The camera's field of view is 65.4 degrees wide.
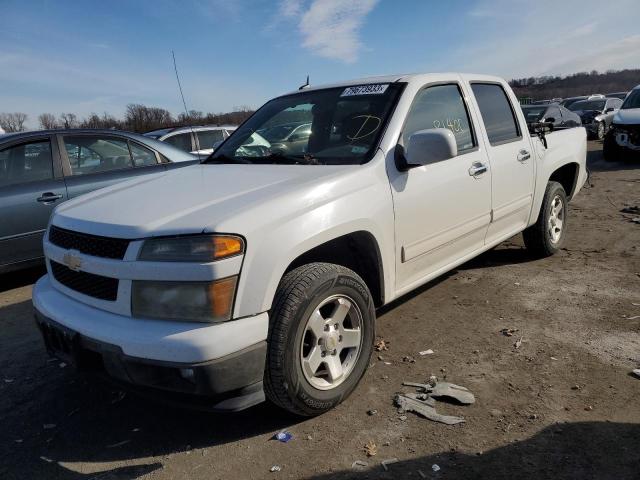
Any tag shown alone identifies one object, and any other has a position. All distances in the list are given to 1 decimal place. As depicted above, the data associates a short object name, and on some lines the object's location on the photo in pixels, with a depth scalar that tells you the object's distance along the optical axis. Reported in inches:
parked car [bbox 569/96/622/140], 695.1
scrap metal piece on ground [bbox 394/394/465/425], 101.4
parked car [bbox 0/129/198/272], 188.5
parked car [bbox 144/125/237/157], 403.9
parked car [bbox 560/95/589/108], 823.6
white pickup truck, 85.2
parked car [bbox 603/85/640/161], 429.4
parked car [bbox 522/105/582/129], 569.3
